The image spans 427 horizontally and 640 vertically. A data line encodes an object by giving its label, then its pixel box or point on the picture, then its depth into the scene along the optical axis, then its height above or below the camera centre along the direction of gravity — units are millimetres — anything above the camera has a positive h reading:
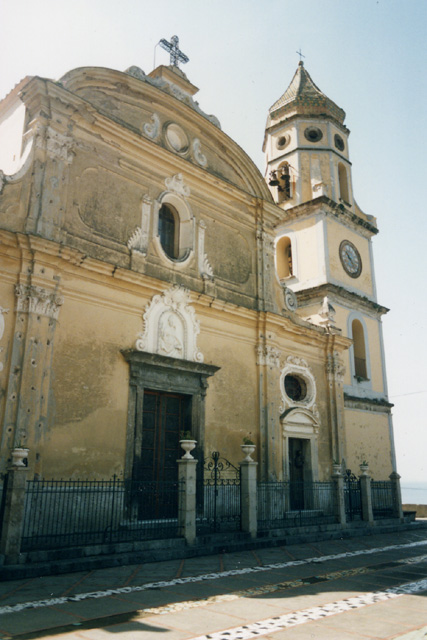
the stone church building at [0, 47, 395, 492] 10641 +4408
